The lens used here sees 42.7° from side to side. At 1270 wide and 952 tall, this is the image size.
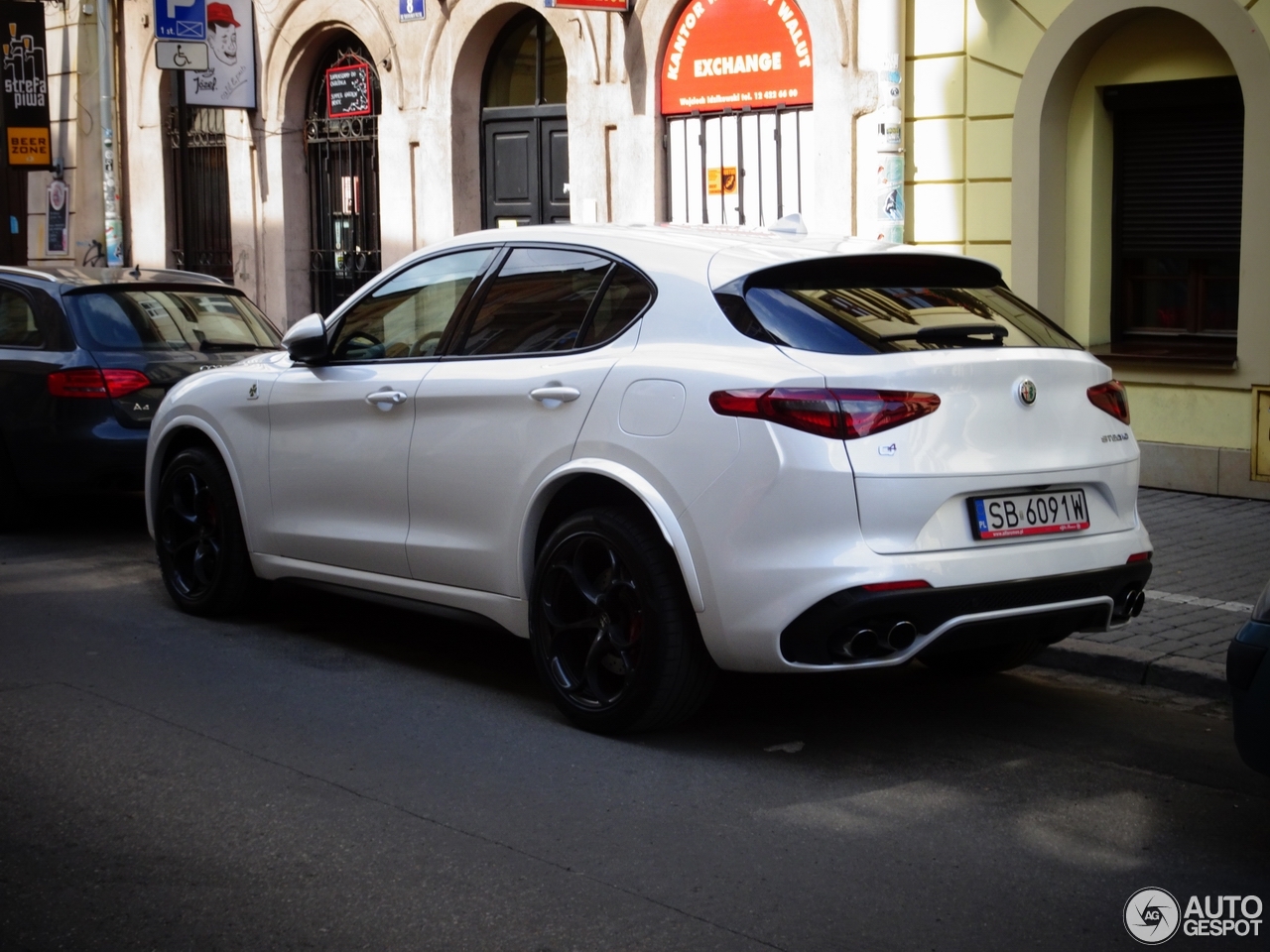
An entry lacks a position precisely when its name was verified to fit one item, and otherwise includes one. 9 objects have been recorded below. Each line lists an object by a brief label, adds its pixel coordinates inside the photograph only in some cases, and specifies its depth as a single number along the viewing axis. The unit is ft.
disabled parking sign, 56.13
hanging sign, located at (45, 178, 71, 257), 76.18
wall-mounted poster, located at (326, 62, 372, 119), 60.49
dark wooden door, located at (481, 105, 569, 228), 54.03
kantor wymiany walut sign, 45.01
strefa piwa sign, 73.87
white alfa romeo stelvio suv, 15.58
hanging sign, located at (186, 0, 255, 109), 62.13
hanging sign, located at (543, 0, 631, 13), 47.42
